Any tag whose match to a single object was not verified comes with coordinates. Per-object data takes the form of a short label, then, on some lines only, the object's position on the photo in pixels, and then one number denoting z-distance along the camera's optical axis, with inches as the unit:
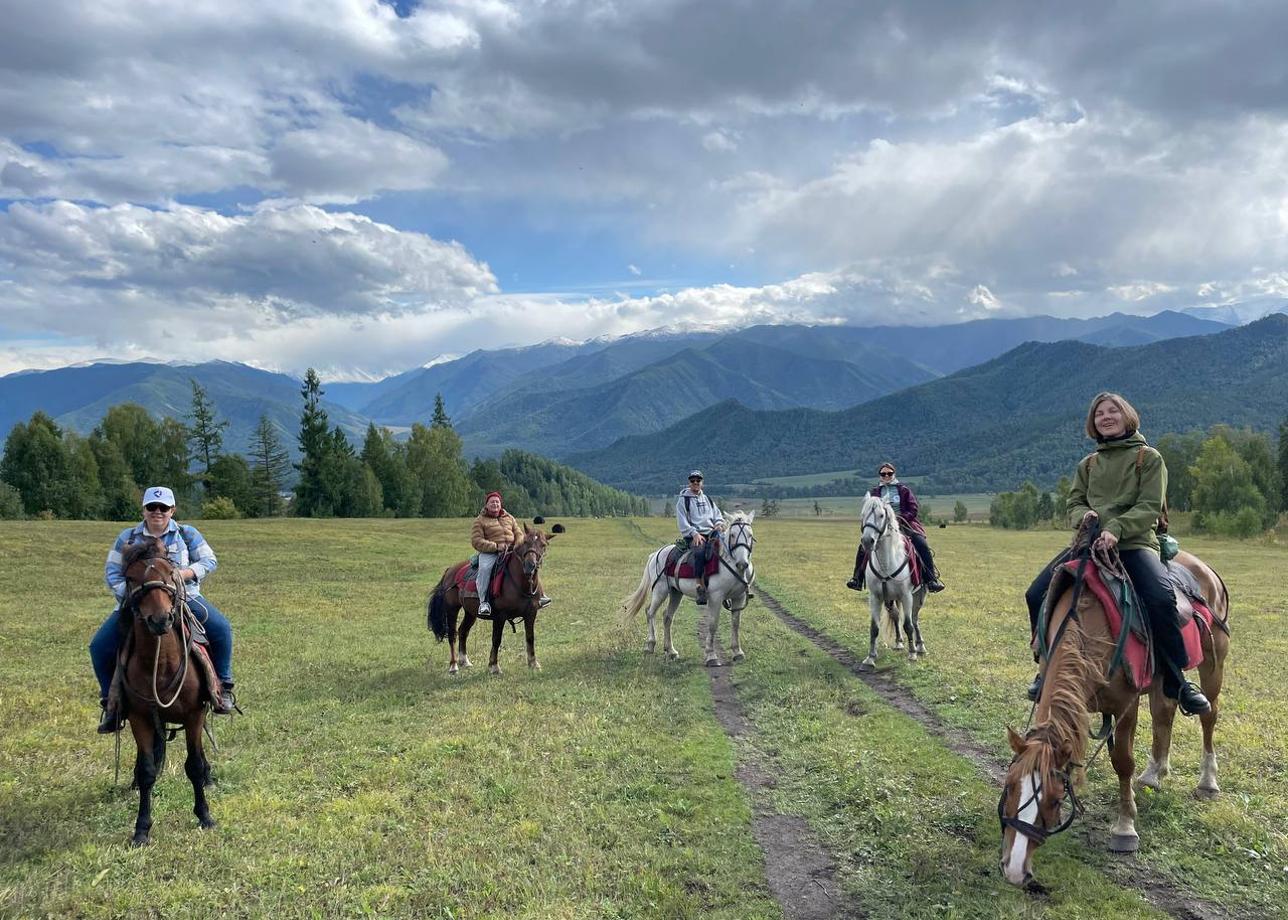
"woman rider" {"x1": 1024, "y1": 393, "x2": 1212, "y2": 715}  283.0
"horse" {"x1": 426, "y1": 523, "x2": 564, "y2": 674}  569.9
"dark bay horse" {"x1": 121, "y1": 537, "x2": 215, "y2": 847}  282.8
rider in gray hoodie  617.0
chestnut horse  228.7
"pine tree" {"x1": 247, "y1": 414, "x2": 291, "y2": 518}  2957.7
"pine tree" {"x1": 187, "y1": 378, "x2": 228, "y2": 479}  2903.5
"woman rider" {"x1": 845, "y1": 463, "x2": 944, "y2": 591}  639.1
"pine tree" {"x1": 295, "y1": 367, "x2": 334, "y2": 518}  2842.0
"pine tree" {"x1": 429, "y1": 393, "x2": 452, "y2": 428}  3727.9
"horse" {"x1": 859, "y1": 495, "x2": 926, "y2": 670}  593.3
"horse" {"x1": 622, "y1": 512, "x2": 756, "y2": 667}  609.0
